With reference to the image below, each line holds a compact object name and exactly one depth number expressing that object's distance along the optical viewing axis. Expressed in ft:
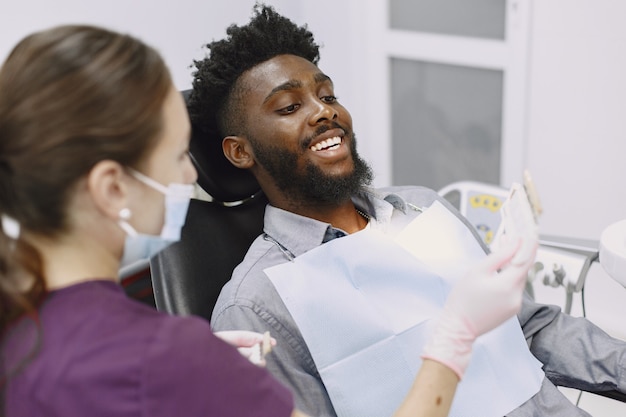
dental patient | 4.21
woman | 2.57
